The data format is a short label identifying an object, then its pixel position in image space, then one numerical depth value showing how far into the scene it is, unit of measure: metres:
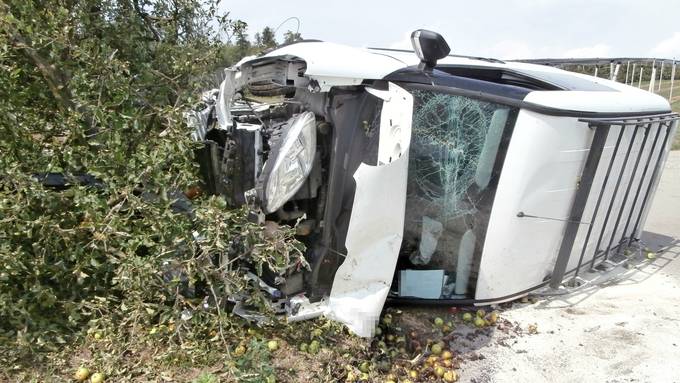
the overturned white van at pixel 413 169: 3.13
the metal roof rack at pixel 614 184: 3.65
